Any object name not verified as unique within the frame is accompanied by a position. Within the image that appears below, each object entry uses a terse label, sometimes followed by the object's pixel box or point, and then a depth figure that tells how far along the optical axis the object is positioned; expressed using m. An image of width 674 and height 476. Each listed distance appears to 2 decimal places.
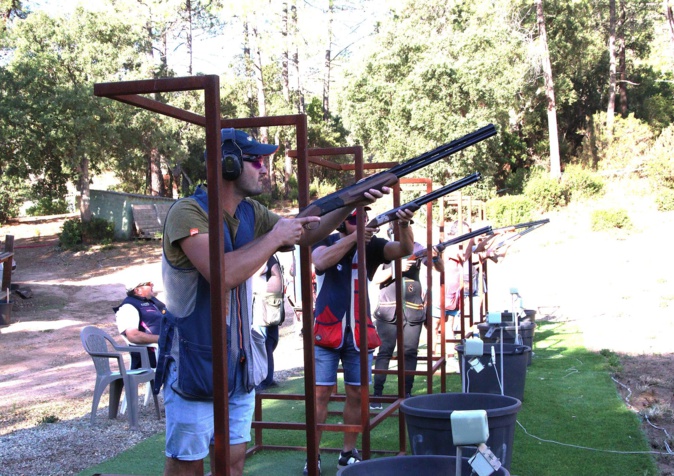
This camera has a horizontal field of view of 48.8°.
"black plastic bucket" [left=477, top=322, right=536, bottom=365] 8.71
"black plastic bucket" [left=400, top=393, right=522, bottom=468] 4.02
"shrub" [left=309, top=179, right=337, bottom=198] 29.39
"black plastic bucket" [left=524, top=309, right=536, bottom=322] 11.25
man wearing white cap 7.75
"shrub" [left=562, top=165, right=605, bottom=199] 28.81
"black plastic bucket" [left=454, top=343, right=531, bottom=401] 6.93
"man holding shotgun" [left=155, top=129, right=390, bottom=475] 2.79
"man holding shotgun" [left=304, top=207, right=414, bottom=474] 5.05
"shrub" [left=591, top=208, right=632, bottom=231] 23.41
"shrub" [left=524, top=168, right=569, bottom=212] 28.66
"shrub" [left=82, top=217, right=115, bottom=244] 27.19
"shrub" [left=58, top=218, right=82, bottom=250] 26.77
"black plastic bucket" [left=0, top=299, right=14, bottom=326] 15.90
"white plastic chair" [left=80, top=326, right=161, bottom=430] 7.00
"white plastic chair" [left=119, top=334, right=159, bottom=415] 7.79
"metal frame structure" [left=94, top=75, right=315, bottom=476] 2.51
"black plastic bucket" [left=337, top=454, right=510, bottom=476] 3.20
